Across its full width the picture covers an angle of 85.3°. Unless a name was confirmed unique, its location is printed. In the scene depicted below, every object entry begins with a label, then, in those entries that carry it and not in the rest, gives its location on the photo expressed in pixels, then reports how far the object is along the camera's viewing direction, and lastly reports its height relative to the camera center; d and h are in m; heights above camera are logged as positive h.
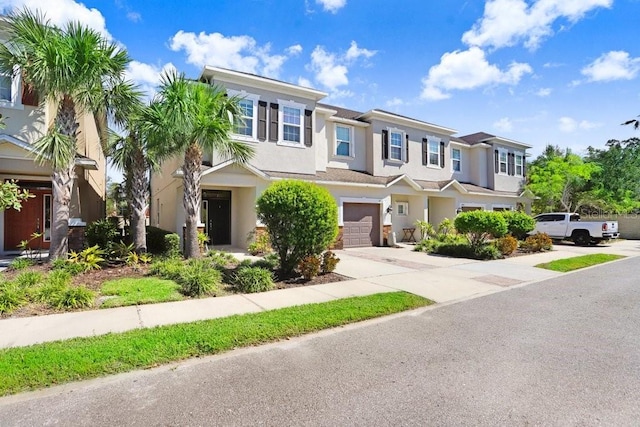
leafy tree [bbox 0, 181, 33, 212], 7.18 +0.42
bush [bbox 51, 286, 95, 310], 6.28 -1.53
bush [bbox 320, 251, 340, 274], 9.80 -1.34
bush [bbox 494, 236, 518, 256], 14.80 -1.23
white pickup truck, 19.09 -0.70
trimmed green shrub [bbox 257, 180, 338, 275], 9.03 -0.05
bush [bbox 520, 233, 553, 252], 16.44 -1.31
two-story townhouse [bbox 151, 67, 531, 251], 14.98 +2.59
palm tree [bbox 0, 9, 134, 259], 8.62 +3.66
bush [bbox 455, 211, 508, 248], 14.31 -0.37
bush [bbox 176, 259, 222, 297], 7.47 -1.45
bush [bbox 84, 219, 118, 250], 11.98 -0.63
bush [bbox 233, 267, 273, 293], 7.90 -1.50
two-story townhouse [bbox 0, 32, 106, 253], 10.55 +1.58
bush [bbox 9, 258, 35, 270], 8.97 -1.26
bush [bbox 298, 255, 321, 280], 9.03 -1.32
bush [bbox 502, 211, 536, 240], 17.27 -0.31
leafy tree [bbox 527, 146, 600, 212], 25.17 +2.78
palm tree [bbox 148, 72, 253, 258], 9.66 +2.57
